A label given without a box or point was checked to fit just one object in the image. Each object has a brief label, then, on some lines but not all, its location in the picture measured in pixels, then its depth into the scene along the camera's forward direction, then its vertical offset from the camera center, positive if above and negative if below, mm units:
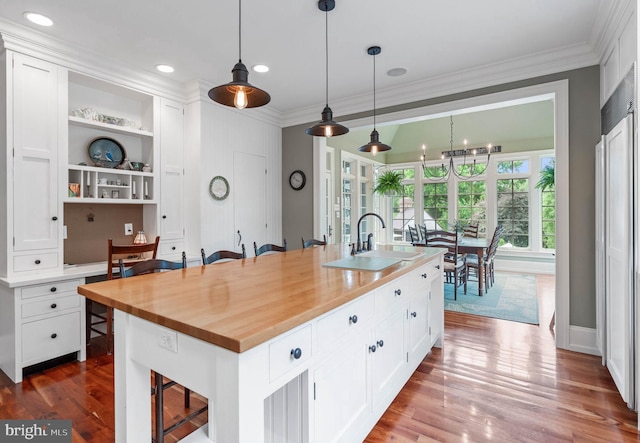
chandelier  6967 +1198
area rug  3988 -1095
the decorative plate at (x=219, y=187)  4031 +418
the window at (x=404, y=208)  8008 +318
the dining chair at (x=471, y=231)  6684 -205
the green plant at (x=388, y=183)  7547 +869
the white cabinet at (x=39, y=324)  2543 -828
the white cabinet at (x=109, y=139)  3211 +881
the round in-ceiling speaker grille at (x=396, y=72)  3513 +1606
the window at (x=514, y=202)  6770 +386
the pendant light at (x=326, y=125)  2393 +720
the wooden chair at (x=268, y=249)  3113 -273
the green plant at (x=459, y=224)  7052 -67
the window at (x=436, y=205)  7578 +369
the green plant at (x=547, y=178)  6020 +777
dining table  4719 -428
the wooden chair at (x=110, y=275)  2818 -469
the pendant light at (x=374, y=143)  3063 +723
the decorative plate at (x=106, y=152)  3434 +733
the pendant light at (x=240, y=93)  1791 +734
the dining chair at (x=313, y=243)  3687 -249
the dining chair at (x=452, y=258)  4590 -554
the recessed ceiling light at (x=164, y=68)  3425 +1597
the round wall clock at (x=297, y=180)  4857 +617
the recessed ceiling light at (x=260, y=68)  3443 +1607
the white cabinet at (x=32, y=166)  2641 +456
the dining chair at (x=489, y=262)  5035 -646
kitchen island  1018 -463
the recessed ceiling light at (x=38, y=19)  2512 +1569
